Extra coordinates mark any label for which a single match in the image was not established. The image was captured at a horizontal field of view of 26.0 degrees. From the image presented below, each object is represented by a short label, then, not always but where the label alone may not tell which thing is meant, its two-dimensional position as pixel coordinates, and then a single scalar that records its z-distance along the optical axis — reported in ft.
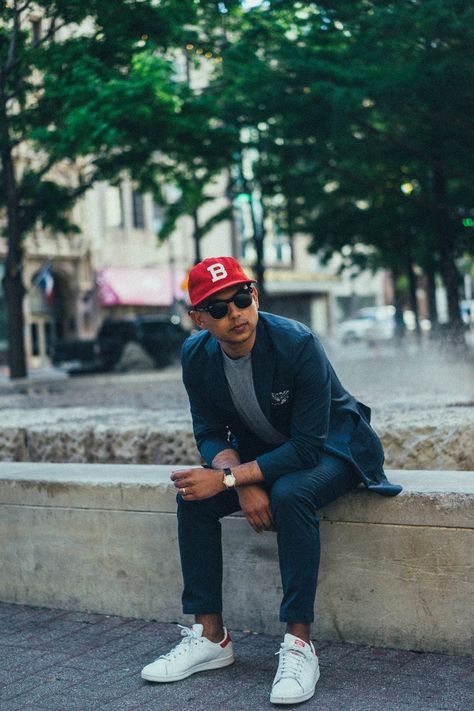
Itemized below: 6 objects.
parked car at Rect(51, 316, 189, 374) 93.71
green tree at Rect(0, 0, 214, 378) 36.50
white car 161.99
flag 109.60
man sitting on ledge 11.84
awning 135.23
